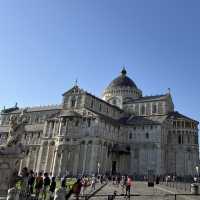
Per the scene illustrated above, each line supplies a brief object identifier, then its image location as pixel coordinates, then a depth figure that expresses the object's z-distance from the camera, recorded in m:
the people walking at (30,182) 20.22
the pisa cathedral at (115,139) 58.09
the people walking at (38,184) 19.44
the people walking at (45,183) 19.30
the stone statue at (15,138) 19.53
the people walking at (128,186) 24.60
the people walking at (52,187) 19.23
